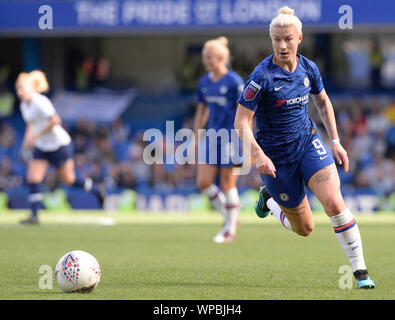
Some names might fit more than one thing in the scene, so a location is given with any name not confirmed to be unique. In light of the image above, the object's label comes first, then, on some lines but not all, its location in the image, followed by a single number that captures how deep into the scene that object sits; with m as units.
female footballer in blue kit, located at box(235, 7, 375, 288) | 6.70
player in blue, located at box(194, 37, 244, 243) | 11.00
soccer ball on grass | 6.42
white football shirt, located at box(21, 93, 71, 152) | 13.45
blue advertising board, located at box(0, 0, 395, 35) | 20.97
